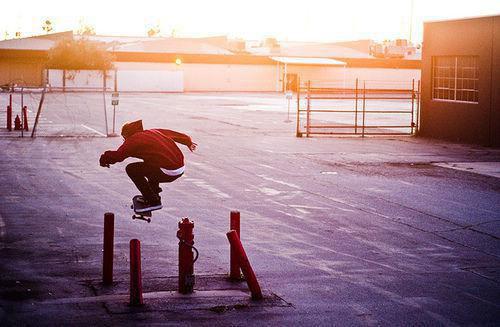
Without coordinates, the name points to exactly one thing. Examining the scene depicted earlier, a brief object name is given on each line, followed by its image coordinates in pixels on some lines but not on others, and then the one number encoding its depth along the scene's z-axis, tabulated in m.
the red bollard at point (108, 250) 10.23
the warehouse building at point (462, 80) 31.72
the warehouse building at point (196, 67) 88.38
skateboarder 10.69
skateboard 11.14
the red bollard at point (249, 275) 9.70
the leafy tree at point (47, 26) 139.62
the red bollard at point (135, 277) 9.29
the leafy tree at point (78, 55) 83.75
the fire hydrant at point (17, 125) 34.28
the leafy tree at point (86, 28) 123.19
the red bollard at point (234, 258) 10.55
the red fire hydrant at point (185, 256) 9.80
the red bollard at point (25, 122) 33.47
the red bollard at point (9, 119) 33.84
